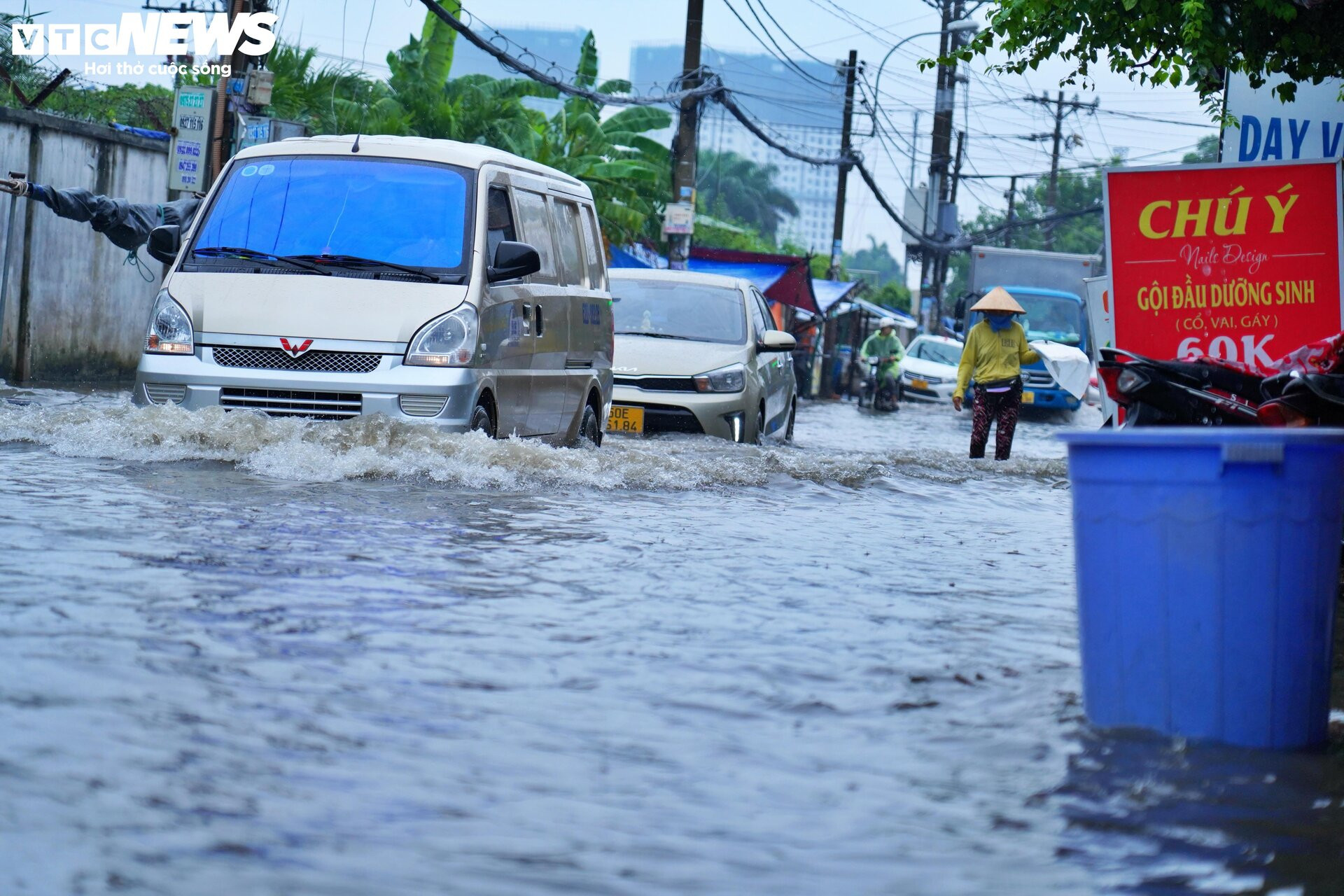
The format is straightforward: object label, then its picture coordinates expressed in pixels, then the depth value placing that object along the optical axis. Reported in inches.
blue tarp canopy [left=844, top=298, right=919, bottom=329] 1695.4
